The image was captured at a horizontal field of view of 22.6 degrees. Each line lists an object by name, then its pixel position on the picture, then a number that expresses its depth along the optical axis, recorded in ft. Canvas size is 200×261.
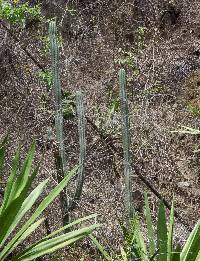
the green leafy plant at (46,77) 18.94
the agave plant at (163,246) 7.30
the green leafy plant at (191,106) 19.98
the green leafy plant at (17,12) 20.61
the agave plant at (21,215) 7.34
